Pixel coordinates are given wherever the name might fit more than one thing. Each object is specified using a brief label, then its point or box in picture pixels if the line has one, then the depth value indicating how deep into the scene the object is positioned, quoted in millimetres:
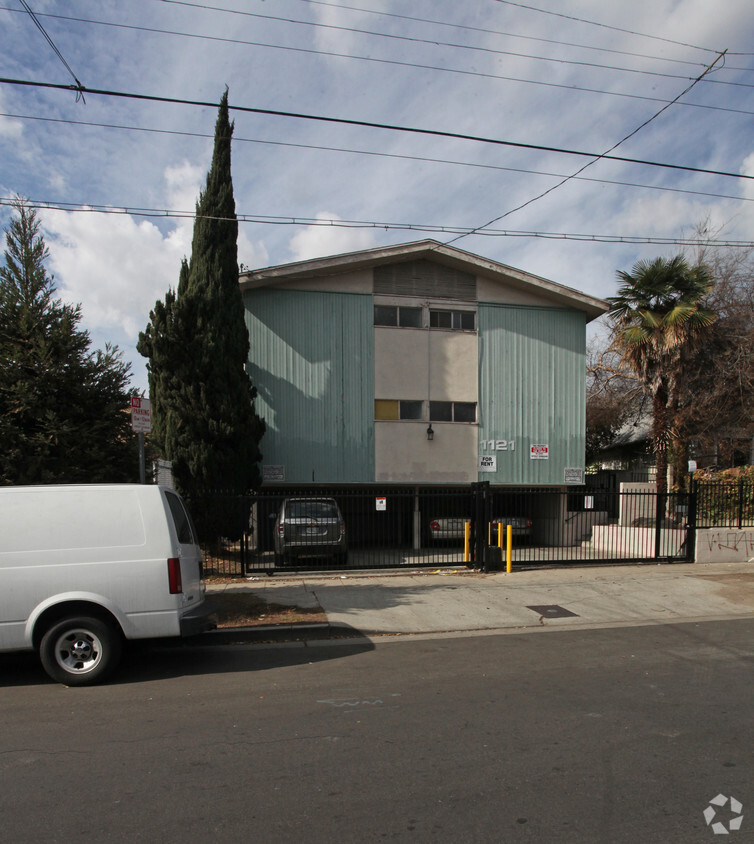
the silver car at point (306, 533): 12406
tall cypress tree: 13211
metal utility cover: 9155
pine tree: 10891
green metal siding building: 16641
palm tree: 18781
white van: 5910
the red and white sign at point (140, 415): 8570
